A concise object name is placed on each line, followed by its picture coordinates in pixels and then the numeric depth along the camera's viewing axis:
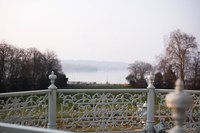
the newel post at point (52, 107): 6.35
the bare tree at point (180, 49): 25.92
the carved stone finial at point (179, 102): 1.99
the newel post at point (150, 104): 6.79
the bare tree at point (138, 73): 29.54
